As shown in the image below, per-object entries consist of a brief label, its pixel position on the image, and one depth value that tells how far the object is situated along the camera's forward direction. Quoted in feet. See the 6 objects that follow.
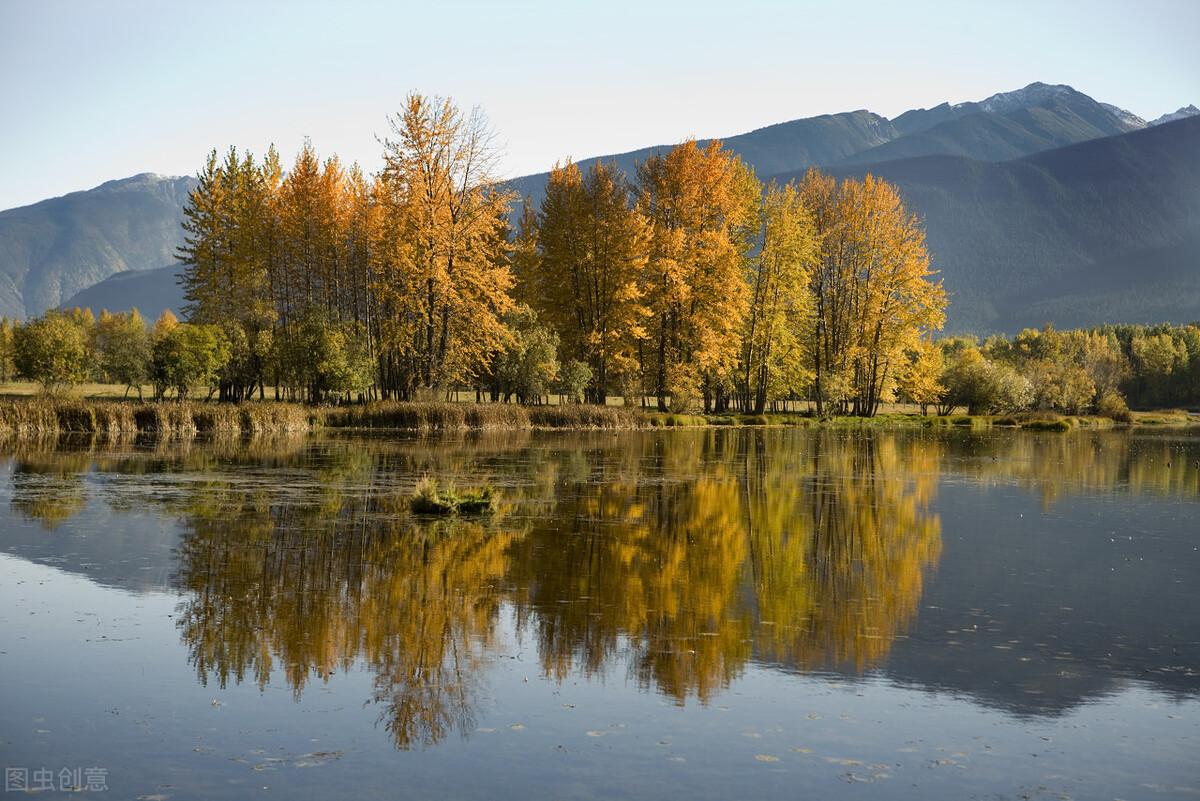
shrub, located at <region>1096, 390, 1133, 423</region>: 305.73
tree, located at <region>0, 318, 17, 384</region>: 319.68
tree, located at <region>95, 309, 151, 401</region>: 218.38
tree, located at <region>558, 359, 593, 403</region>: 193.67
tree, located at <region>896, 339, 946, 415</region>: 242.78
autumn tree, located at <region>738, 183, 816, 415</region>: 216.95
